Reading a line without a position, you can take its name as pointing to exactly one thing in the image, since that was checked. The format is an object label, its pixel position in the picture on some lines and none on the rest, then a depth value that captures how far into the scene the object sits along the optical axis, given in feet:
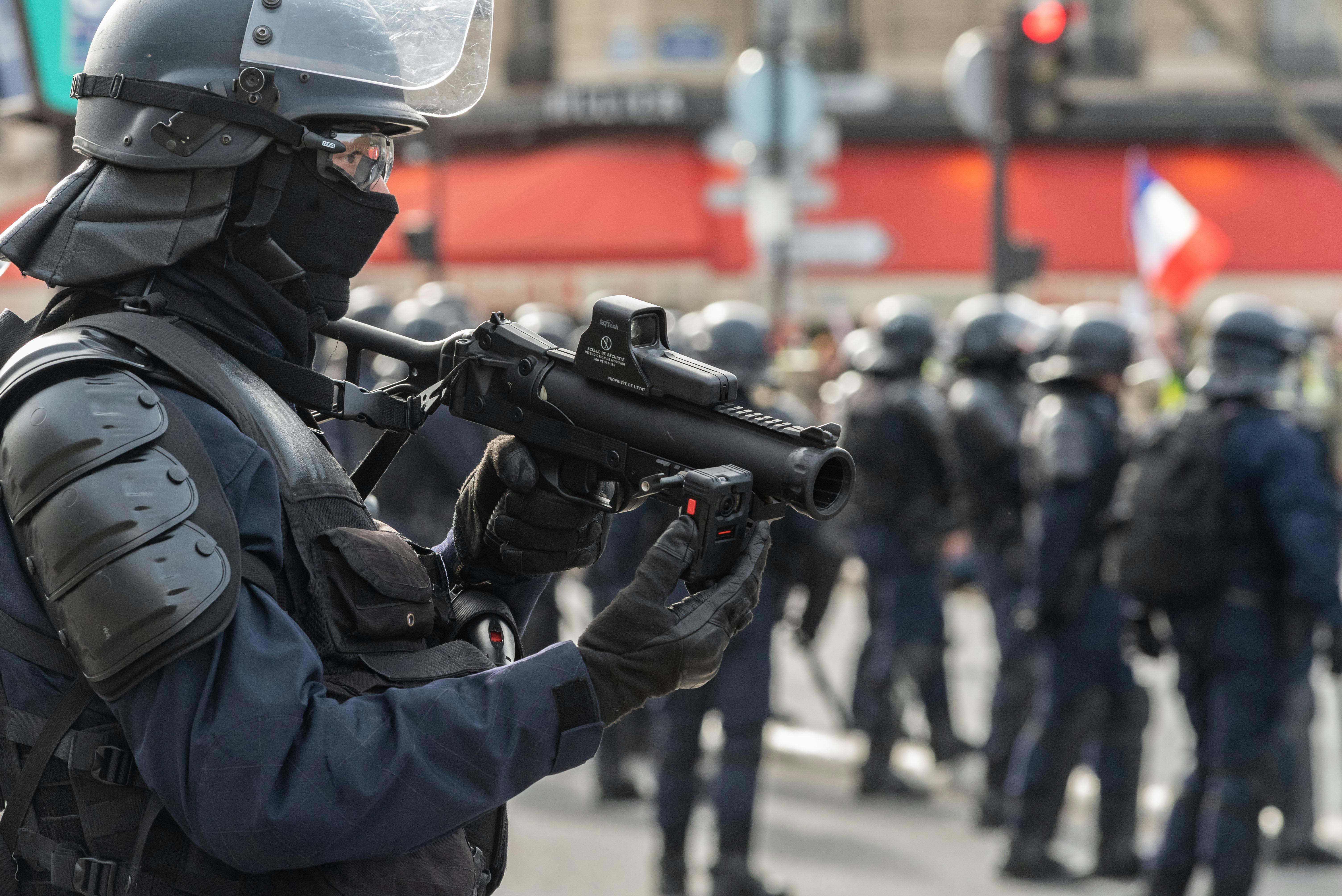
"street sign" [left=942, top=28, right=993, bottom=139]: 60.64
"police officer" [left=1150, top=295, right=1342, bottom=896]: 34.32
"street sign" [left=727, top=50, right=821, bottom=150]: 68.03
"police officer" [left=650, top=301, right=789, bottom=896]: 37.50
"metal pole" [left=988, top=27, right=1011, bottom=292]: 58.90
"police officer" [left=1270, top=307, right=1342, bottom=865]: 40.04
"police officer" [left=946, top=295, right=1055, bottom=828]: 45.85
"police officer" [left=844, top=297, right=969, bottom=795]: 49.11
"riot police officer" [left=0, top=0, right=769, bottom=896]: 11.59
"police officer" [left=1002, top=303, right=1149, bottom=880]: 40.01
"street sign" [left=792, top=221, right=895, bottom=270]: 74.33
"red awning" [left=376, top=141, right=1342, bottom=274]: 119.75
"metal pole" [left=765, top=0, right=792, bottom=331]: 68.03
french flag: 72.90
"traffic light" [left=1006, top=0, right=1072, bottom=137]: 59.06
